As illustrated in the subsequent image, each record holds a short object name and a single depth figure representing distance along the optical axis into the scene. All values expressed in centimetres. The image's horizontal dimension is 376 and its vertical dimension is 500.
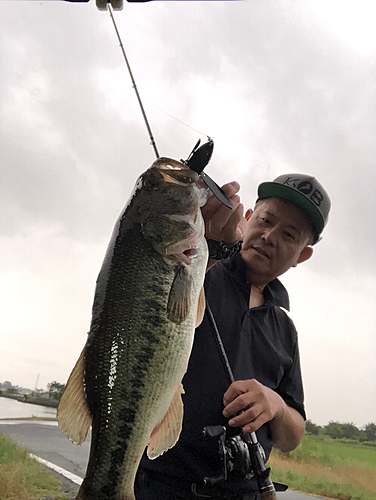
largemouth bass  94
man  138
